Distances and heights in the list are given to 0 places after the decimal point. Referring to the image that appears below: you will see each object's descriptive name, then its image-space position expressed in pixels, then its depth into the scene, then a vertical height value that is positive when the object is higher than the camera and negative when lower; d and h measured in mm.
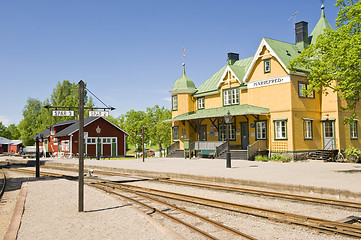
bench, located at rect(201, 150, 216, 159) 28925 -1226
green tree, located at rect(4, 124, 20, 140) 111688 +3140
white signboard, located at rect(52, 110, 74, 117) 10145 +905
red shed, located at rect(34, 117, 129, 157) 41500 +246
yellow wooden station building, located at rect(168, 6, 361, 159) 26250 +2123
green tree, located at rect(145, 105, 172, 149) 66125 +3000
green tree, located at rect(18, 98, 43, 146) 79625 +5309
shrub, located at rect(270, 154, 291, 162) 25344 -1565
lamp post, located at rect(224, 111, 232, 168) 19061 -1279
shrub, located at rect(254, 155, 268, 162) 25834 -1555
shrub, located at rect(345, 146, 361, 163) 24219 -1300
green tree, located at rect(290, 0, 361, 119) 14570 +3782
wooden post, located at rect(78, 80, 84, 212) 8375 +140
